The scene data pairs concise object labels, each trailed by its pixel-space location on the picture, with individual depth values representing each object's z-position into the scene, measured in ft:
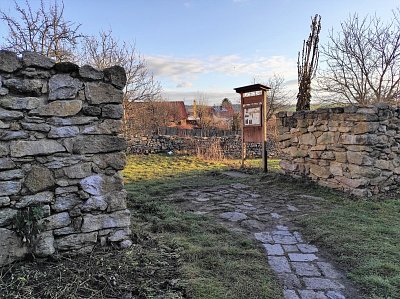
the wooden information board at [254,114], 27.20
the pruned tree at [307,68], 25.85
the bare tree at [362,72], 31.07
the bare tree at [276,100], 61.31
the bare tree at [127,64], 39.32
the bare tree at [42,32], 26.00
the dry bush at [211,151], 37.58
